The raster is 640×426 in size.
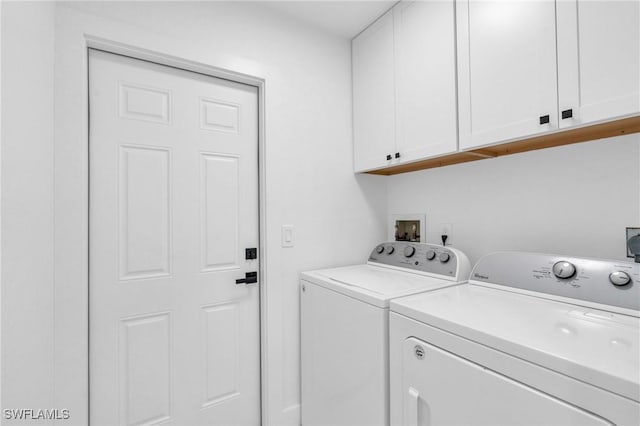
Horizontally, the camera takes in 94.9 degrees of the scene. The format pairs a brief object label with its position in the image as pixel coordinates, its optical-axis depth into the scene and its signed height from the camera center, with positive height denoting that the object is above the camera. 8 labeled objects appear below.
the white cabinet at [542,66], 0.92 +0.54
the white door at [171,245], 1.37 -0.14
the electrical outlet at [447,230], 1.72 -0.09
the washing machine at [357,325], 1.16 -0.50
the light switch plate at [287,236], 1.73 -0.12
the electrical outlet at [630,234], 1.09 -0.08
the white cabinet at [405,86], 1.42 +0.72
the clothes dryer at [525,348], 0.65 -0.34
